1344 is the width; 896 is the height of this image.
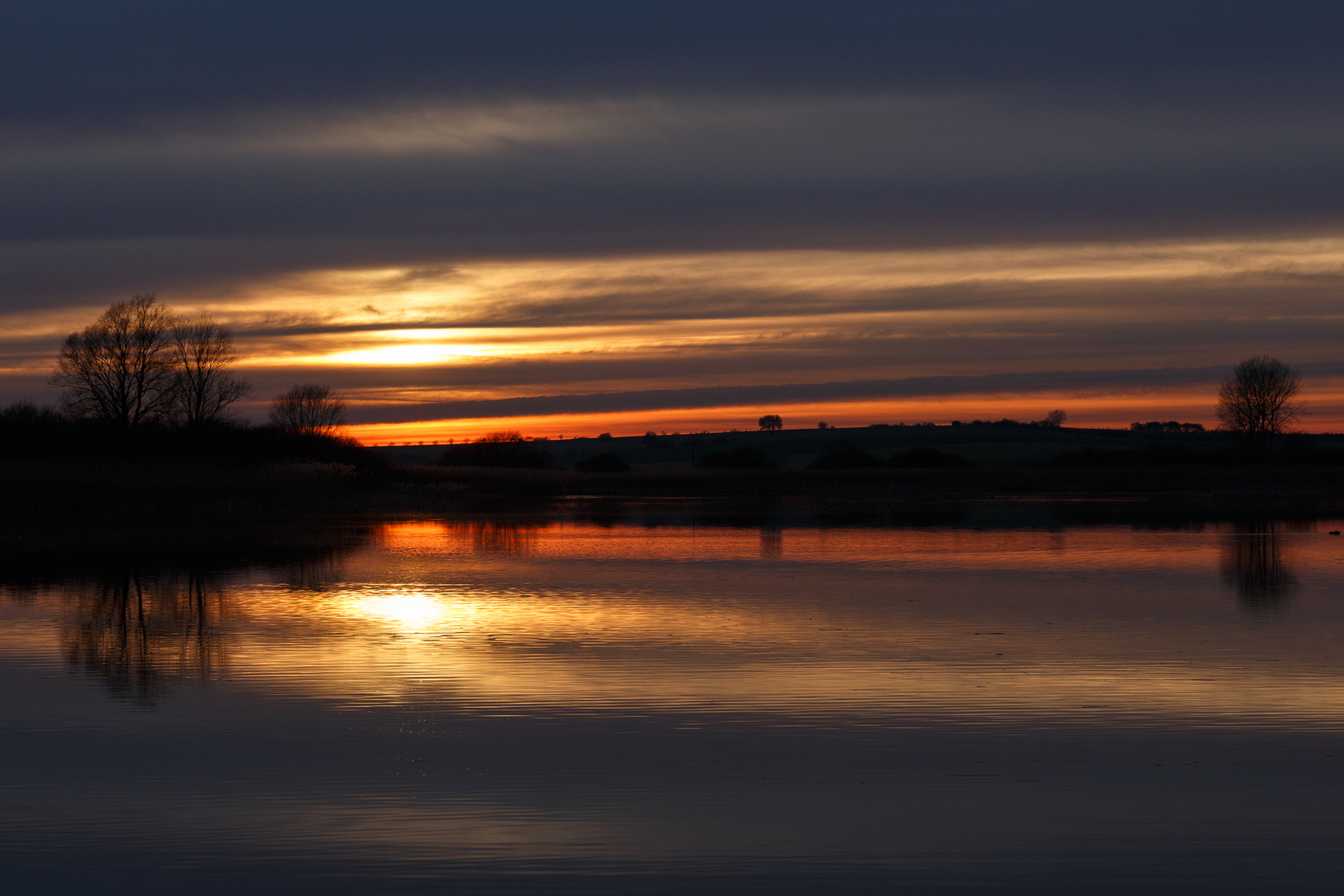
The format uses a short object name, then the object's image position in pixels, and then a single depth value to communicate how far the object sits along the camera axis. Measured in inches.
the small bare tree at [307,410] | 4574.3
